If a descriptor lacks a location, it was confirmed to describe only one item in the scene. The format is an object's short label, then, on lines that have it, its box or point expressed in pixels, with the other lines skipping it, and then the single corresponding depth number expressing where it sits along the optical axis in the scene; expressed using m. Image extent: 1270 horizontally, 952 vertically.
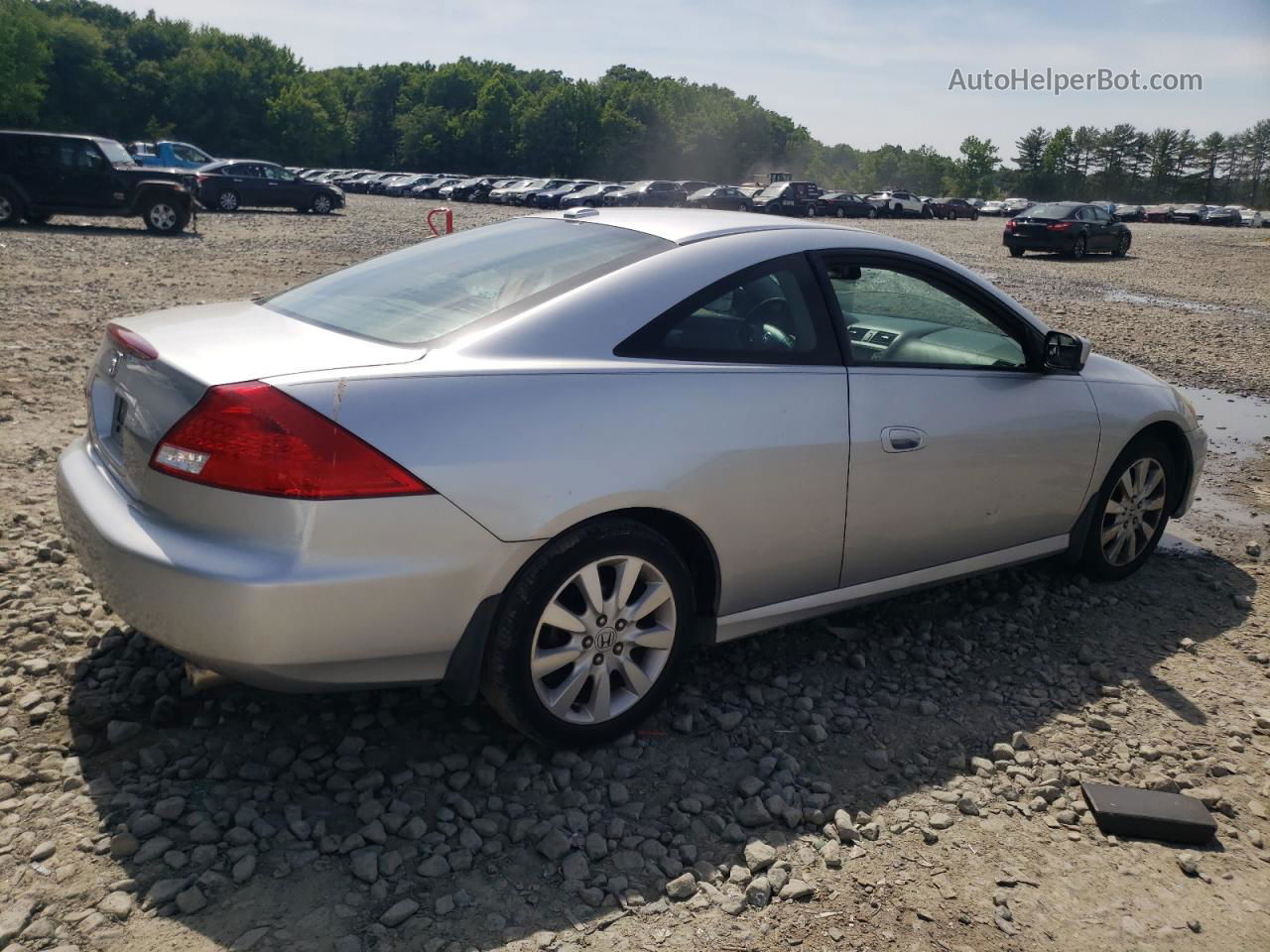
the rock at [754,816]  3.01
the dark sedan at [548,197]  48.75
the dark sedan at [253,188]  30.22
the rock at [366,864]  2.66
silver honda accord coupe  2.69
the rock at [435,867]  2.70
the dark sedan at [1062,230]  27.47
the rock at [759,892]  2.67
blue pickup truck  32.66
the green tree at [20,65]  71.69
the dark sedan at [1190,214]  71.62
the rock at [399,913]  2.50
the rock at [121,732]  3.15
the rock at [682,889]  2.69
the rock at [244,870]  2.61
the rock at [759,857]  2.81
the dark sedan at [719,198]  45.19
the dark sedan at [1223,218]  70.75
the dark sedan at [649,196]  43.28
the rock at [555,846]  2.81
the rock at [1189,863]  2.92
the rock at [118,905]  2.46
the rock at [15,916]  2.36
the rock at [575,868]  2.74
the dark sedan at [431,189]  55.06
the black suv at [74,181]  19.08
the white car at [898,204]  56.59
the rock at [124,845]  2.66
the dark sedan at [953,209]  61.78
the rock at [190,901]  2.48
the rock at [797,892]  2.70
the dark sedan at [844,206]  49.41
